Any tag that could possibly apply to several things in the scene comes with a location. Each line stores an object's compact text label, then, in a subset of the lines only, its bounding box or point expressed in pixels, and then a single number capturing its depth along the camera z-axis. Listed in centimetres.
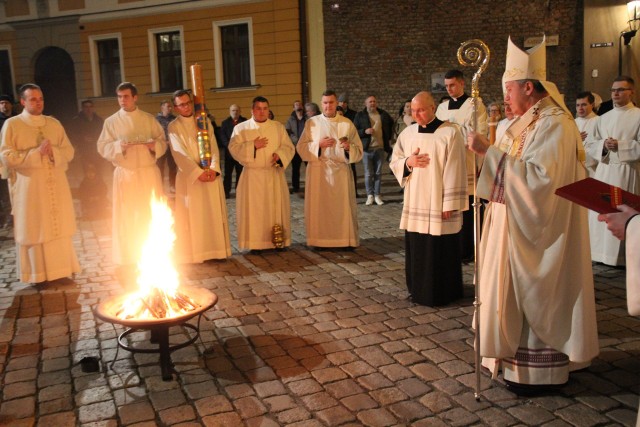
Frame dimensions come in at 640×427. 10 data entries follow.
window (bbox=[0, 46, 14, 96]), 2091
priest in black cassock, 573
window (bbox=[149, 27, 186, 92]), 1894
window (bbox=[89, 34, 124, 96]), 1983
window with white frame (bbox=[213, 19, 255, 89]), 1794
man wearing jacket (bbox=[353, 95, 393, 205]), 1200
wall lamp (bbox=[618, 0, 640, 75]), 1630
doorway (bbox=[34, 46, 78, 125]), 2069
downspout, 1692
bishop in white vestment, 382
